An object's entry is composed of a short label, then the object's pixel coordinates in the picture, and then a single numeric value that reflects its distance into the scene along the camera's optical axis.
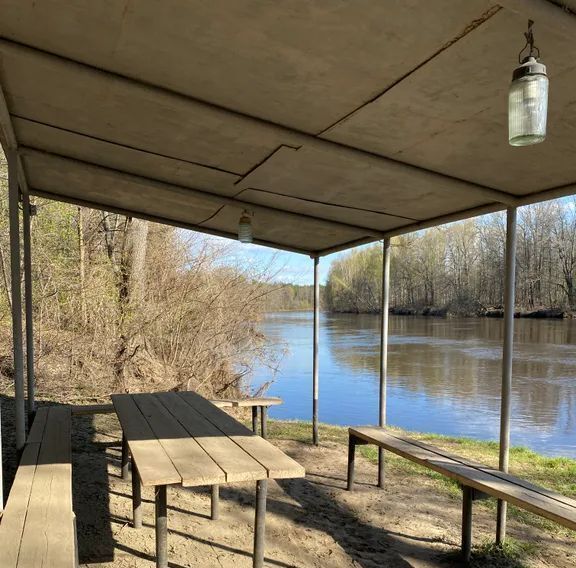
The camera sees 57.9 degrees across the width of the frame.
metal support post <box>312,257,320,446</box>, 4.96
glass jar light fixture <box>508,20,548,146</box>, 1.28
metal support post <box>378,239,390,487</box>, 4.15
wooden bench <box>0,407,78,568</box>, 1.72
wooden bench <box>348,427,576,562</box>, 2.25
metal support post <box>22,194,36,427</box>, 3.97
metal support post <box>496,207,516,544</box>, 2.89
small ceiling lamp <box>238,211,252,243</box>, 3.63
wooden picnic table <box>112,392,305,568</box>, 1.99
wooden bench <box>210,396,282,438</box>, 4.53
